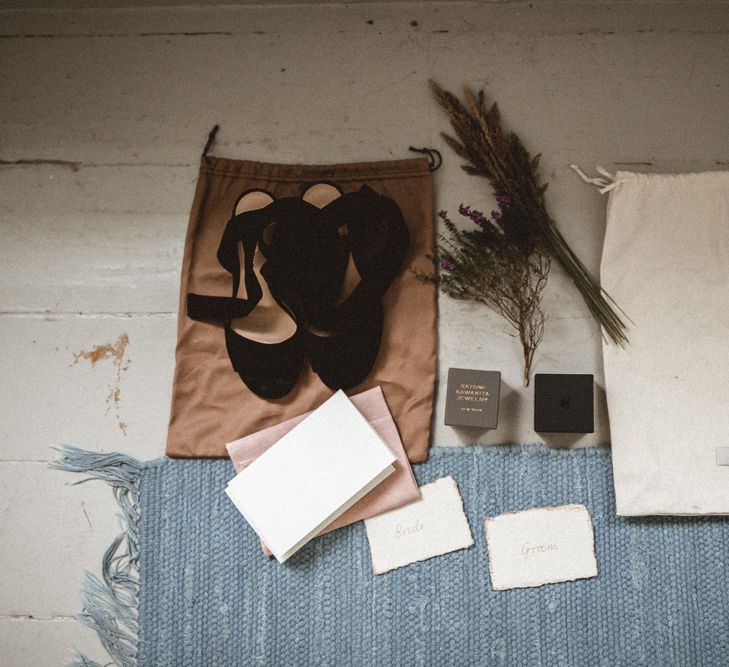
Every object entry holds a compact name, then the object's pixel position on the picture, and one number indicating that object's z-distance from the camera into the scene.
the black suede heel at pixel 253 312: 1.03
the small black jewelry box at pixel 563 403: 0.96
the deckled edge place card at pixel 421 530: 1.01
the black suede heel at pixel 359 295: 1.03
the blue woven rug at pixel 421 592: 0.98
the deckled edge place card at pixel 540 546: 1.00
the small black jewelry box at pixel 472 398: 0.97
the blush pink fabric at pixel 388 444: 1.01
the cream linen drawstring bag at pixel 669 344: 0.97
